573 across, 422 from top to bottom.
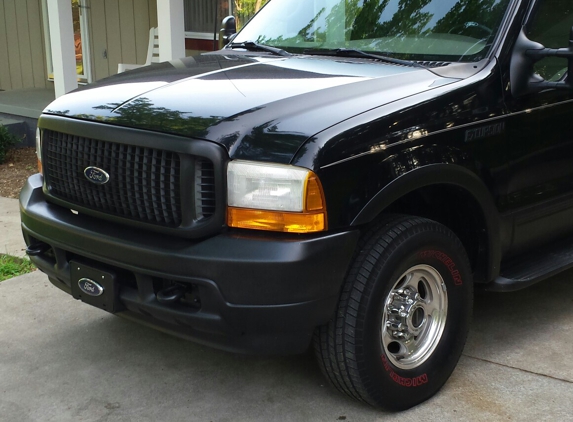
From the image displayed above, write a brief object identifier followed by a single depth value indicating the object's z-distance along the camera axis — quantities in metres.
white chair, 10.89
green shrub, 8.73
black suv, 2.79
